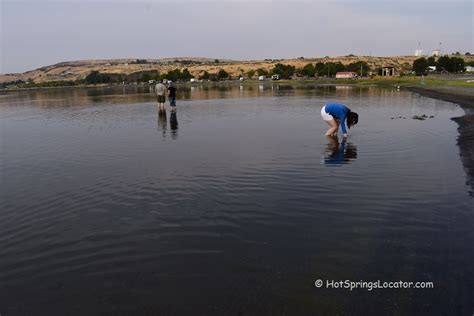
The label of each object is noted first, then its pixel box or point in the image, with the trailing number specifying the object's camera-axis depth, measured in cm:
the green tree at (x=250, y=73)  17409
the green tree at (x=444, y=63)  13162
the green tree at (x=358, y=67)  15029
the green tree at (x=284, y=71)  15875
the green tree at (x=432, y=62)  13512
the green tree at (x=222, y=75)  17088
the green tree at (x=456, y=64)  12988
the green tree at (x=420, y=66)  12403
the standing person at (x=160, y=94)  3275
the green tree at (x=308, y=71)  15075
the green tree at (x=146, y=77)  17925
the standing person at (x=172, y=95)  3188
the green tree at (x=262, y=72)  17398
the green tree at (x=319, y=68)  15125
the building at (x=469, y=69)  13714
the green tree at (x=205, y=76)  18089
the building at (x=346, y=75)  13612
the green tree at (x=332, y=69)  14925
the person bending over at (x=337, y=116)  1745
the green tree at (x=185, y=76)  17836
